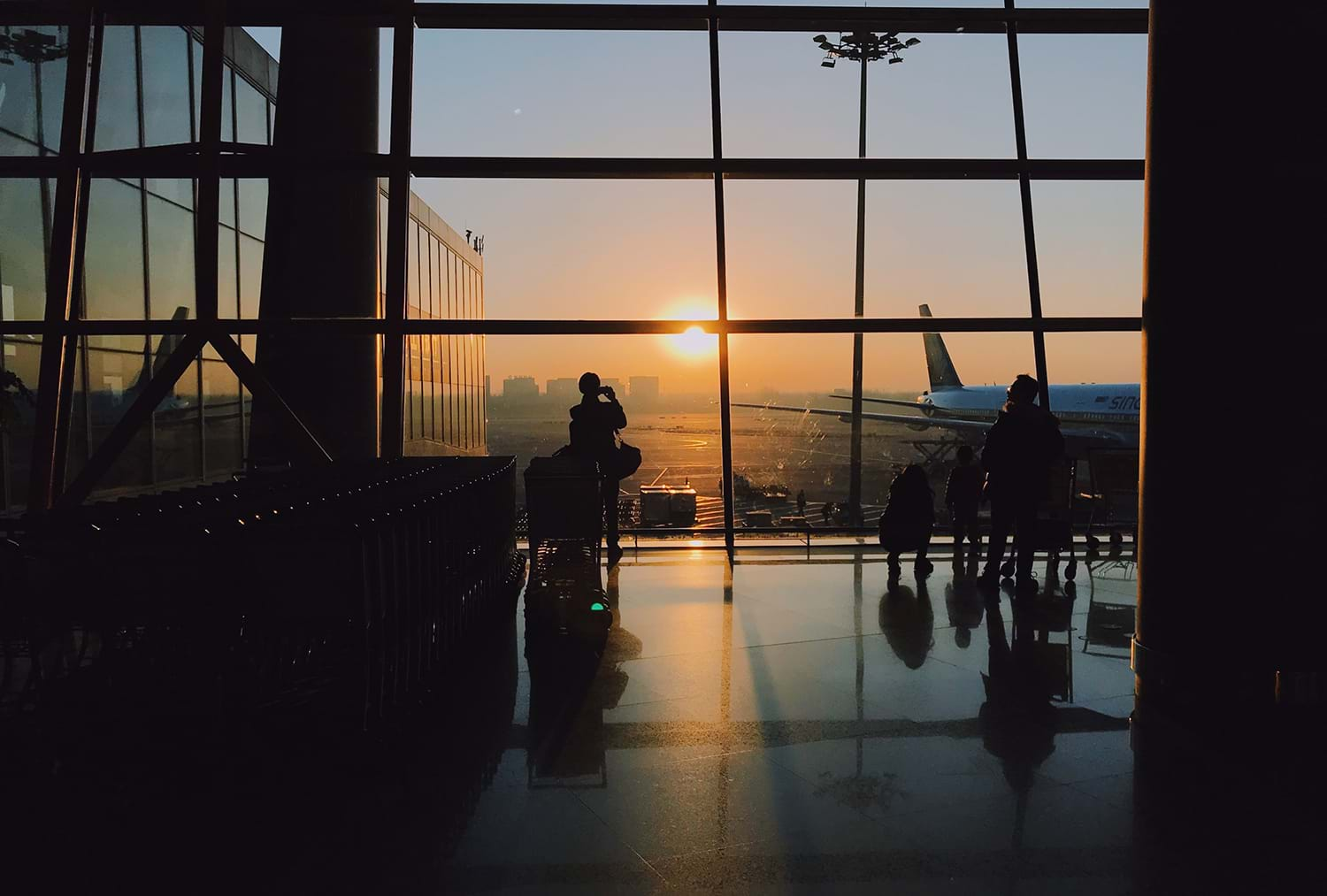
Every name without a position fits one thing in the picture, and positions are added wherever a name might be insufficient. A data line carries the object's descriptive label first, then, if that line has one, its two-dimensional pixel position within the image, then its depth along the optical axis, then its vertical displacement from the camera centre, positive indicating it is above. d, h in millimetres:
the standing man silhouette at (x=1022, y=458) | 7586 -209
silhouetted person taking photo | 8828 +11
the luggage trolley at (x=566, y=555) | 6188 -822
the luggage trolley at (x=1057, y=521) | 8578 -771
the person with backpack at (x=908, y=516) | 8391 -717
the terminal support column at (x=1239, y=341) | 4293 +400
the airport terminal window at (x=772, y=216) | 9656 +2101
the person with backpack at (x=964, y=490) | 9336 -558
